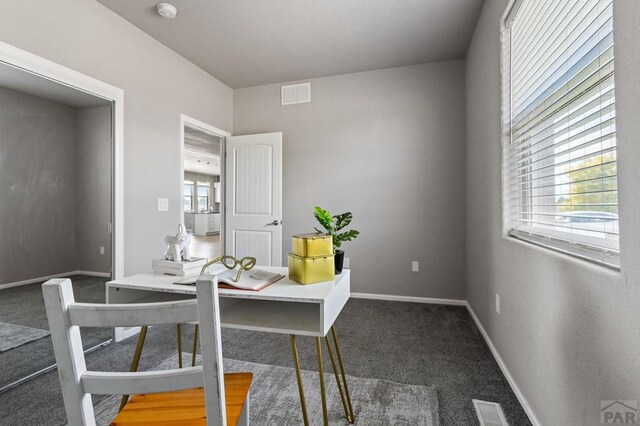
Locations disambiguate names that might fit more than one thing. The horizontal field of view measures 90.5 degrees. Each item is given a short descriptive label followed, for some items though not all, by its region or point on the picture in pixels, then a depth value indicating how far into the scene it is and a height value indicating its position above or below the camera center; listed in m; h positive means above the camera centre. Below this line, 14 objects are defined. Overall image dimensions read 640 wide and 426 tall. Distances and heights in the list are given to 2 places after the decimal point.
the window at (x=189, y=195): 10.51 +0.64
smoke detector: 2.52 +1.65
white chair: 0.64 -0.28
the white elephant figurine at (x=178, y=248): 1.50 -0.16
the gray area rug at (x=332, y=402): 1.58 -1.03
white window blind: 1.07 +0.37
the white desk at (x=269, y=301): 1.14 -0.37
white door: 3.88 +0.21
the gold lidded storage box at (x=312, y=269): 1.29 -0.23
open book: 1.21 -0.27
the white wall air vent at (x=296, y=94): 3.99 +1.52
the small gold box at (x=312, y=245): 1.27 -0.13
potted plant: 1.47 -0.09
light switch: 3.03 +0.09
